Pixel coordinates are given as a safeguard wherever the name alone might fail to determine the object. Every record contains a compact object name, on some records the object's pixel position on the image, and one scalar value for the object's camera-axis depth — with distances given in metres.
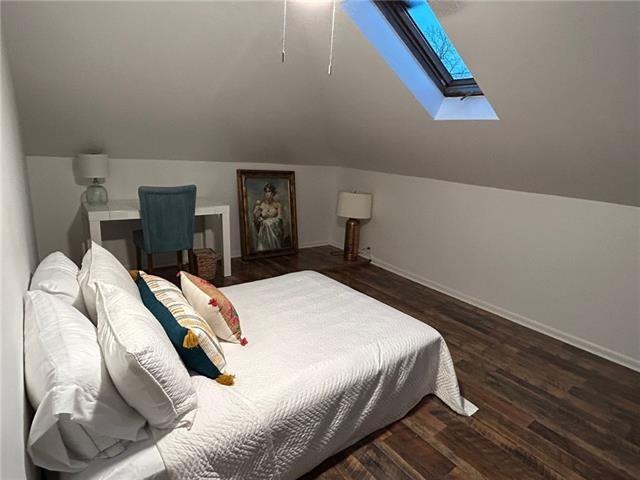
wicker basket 3.44
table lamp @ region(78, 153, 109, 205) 3.11
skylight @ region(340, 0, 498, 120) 2.43
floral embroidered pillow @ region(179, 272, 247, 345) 1.66
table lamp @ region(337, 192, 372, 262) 4.12
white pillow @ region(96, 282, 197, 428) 1.10
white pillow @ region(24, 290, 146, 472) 0.98
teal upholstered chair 2.94
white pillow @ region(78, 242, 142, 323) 1.49
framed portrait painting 4.19
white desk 3.00
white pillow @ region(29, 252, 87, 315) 1.54
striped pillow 1.39
